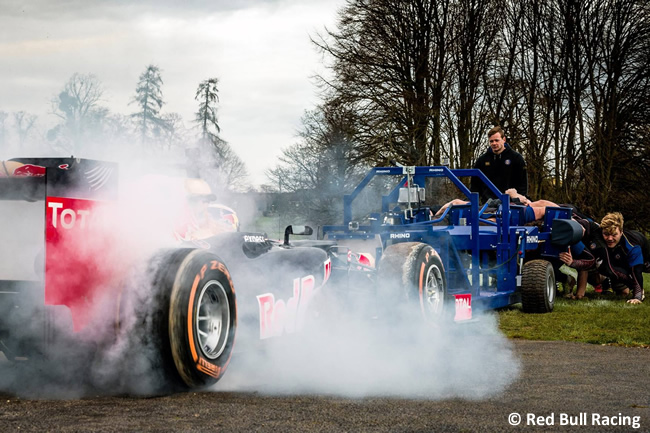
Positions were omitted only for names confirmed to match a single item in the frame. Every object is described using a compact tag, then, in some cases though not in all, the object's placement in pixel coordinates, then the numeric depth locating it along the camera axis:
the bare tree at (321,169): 23.03
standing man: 10.66
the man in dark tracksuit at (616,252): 11.05
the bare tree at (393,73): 21.80
